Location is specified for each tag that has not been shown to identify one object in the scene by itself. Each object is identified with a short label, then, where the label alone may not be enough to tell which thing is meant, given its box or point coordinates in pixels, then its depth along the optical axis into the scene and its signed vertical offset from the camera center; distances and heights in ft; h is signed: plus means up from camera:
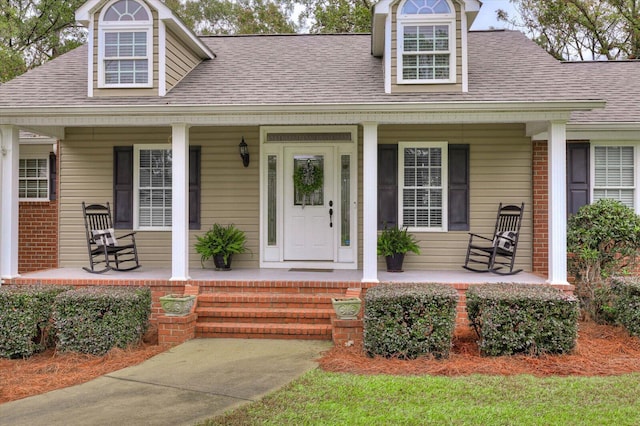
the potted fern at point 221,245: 25.70 -1.56
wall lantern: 26.91 +3.29
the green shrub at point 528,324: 16.38 -3.50
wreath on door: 27.07 +1.90
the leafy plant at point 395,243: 25.44 -1.41
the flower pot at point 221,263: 26.06 -2.49
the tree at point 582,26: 55.11 +21.42
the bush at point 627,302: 18.37 -3.20
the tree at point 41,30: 60.38 +22.37
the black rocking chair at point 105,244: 25.22 -1.53
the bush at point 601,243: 22.77 -1.28
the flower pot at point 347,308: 18.01 -3.28
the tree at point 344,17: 58.59 +23.09
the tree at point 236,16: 70.59 +29.15
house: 24.57 +3.68
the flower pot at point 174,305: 19.13 -3.40
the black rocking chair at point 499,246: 24.76 -1.56
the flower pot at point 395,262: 25.55 -2.37
